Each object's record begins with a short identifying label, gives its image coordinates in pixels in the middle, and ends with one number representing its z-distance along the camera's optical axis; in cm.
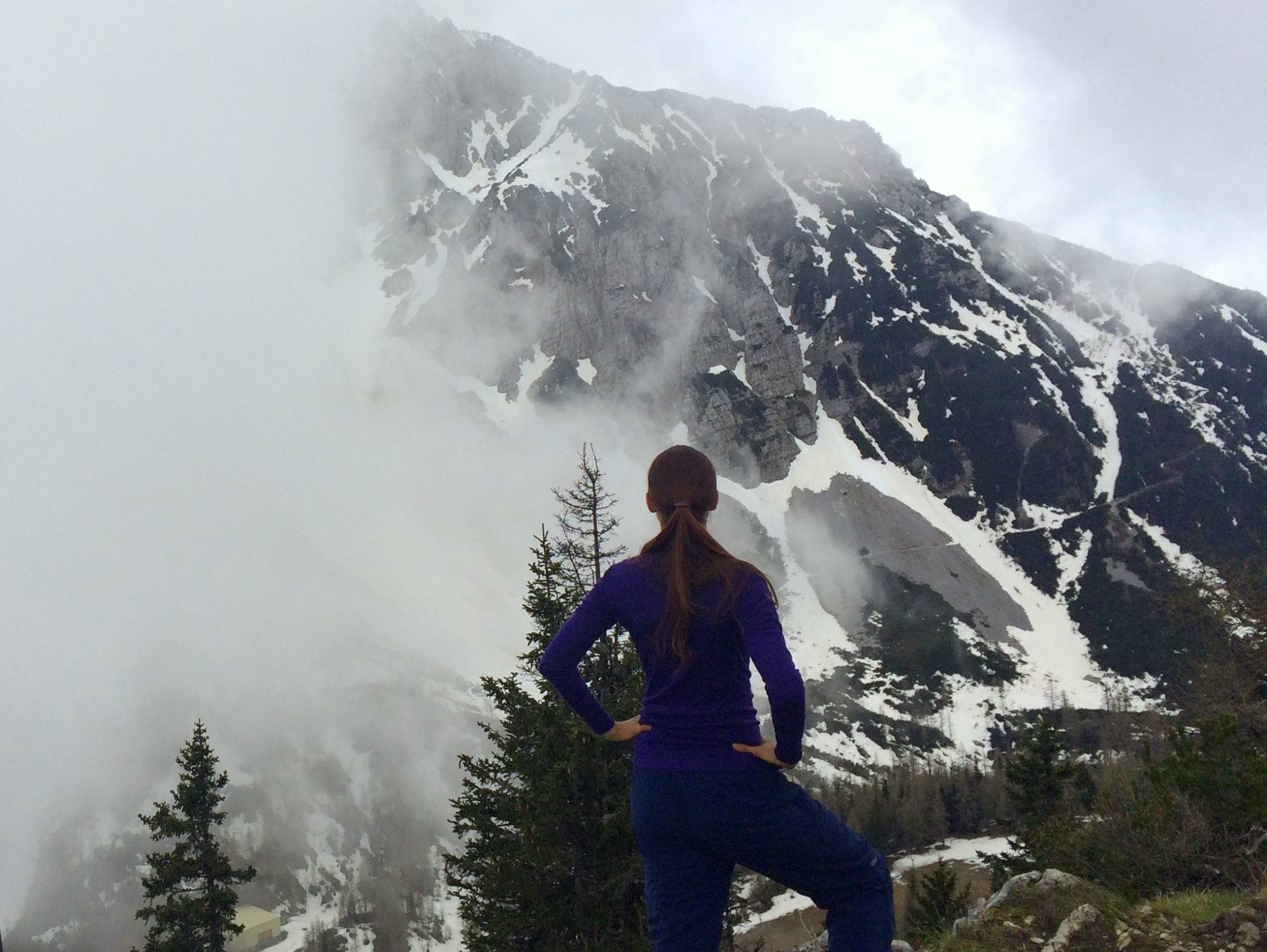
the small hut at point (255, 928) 8075
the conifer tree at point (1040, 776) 3141
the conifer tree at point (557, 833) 1176
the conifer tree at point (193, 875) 1836
